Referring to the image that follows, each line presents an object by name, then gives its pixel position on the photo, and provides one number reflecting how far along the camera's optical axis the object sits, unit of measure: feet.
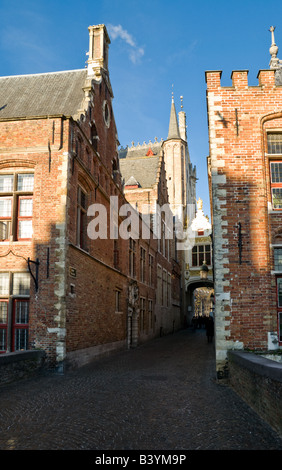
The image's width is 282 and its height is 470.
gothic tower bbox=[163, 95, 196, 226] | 167.06
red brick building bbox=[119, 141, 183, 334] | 98.17
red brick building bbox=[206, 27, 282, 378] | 31.63
